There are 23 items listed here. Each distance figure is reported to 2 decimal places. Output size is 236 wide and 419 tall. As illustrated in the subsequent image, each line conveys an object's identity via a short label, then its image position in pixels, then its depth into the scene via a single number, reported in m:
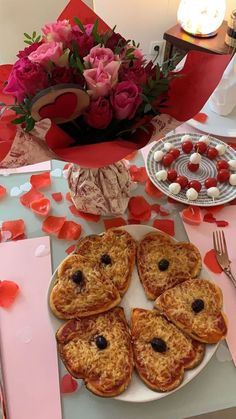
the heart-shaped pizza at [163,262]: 0.76
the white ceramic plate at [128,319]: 0.64
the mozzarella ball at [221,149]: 1.02
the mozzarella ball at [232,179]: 0.96
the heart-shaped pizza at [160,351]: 0.65
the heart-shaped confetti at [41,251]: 0.85
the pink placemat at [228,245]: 0.75
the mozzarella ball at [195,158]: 0.98
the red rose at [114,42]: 0.73
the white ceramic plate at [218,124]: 1.08
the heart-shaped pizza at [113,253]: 0.76
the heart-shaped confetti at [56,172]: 1.00
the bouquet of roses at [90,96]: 0.66
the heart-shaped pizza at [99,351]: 0.64
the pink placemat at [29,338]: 0.67
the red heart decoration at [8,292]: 0.78
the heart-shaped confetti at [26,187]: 0.97
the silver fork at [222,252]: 0.82
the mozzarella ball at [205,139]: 1.03
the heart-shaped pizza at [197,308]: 0.69
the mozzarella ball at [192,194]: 0.93
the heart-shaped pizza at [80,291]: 0.71
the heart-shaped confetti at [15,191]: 0.96
